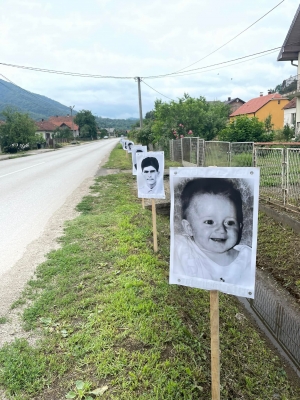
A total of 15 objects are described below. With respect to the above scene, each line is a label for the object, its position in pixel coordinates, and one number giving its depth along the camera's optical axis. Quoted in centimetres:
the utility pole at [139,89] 3030
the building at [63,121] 9045
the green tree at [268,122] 3428
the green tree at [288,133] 2365
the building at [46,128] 7275
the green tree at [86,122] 9034
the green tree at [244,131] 1762
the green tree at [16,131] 3669
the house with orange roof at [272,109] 4431
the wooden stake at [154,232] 503
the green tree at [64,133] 6881
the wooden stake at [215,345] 205
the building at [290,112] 3322
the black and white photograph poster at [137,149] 842
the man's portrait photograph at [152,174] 521
